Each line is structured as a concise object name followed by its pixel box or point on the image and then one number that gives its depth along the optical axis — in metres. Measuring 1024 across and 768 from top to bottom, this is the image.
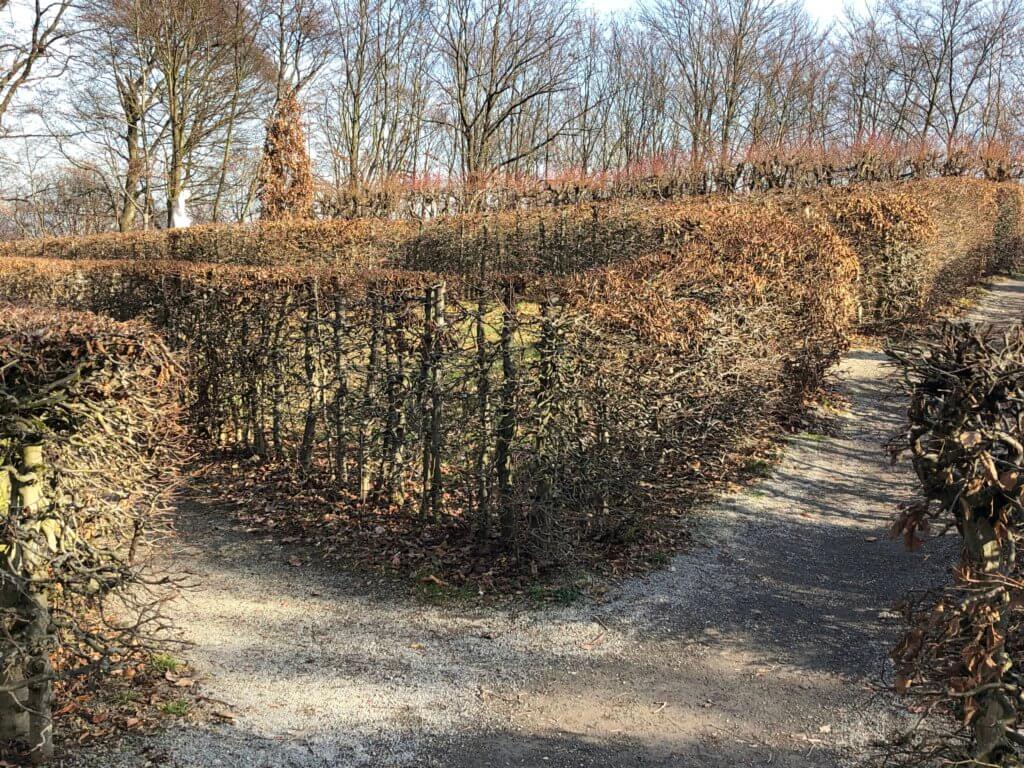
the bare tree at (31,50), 23.25
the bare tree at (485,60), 25.62
